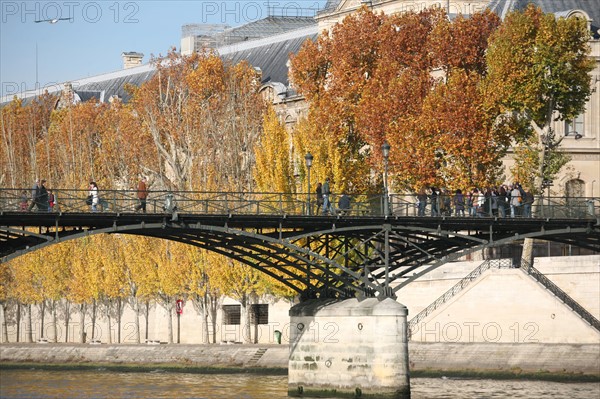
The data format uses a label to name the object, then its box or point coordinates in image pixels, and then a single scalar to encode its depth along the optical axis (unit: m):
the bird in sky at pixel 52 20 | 68.12
